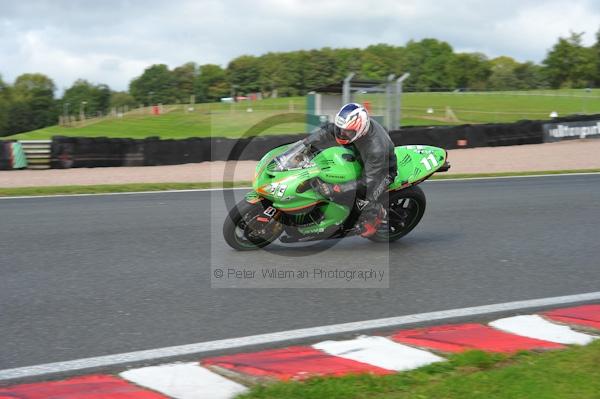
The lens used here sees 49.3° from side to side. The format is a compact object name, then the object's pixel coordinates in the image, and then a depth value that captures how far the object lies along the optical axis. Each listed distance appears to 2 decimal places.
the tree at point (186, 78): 80.50
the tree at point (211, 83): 79.74
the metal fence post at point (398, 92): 23.42
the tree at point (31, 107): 71.62
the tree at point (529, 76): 68.22
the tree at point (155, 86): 78.69
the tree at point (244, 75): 79.79
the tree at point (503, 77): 68.38
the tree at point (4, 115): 70.12
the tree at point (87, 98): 82.12
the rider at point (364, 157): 6.55
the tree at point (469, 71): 79.75
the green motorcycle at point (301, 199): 6.56
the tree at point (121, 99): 82.75
